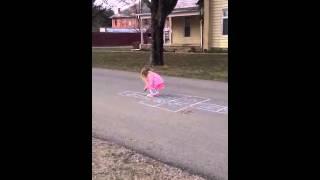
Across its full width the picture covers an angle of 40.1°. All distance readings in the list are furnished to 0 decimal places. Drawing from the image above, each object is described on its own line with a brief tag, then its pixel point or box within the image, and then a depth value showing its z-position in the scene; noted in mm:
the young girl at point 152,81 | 10414
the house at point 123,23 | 46738
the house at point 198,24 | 25750
